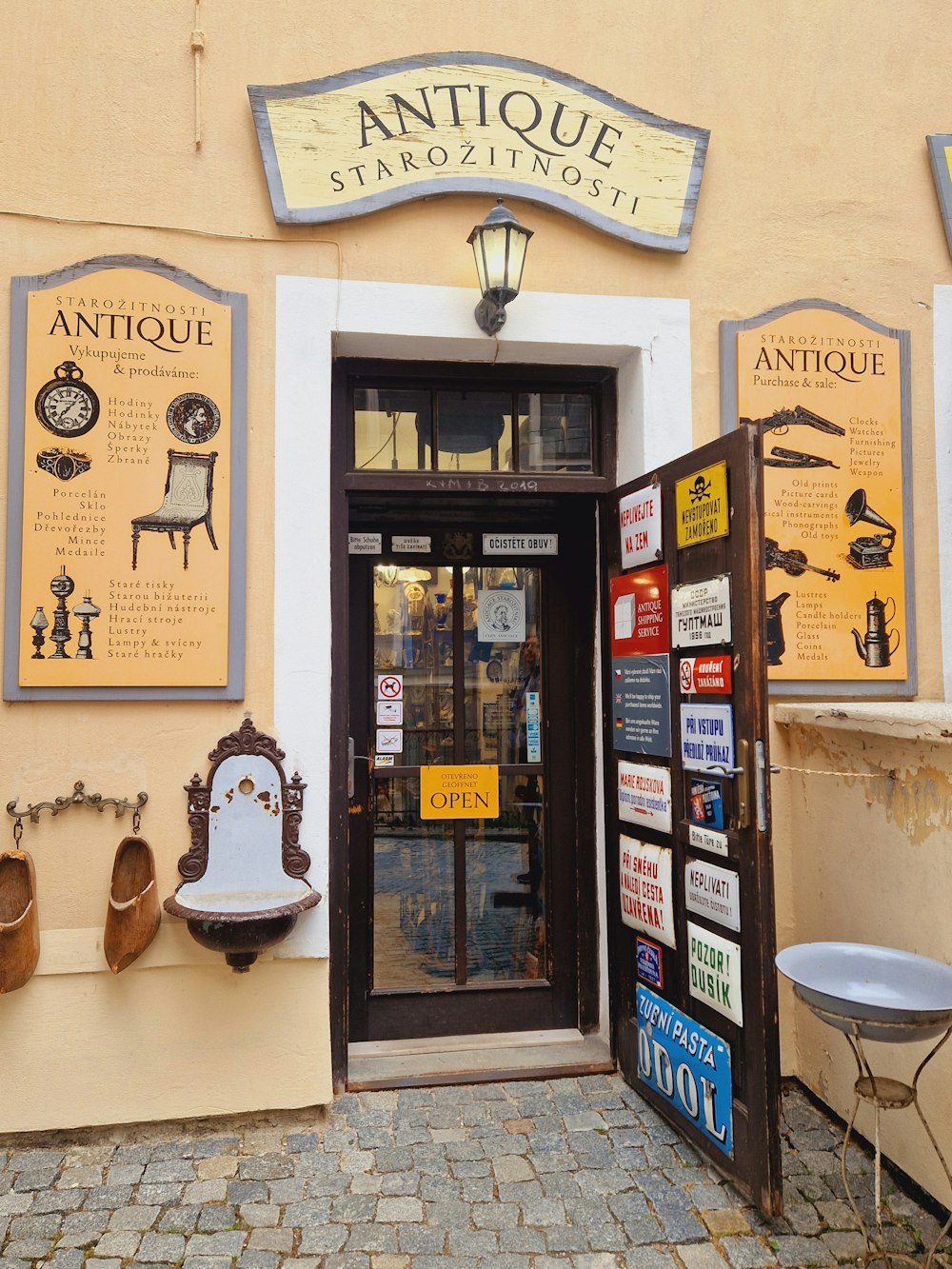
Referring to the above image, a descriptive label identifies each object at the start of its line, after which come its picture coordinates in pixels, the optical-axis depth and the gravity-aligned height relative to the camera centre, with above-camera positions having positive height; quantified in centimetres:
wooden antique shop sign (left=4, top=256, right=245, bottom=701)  317 +73
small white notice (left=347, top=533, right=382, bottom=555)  382 +59
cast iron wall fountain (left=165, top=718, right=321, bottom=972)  321 -59
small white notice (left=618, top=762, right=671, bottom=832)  317 -48
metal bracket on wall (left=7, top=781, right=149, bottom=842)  313 -47
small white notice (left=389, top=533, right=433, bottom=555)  384 +59
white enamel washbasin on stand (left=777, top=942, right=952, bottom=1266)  217 -91
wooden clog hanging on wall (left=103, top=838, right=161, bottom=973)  305 -83
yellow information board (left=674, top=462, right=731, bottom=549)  285 +58
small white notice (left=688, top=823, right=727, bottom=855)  285 -58
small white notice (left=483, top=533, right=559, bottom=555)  388 +60
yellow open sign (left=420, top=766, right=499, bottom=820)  380 -53
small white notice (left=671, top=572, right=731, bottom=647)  284 +21
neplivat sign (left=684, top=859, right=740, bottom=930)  279 -75
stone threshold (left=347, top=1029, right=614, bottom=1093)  347 -163
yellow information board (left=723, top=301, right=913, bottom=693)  359 +76
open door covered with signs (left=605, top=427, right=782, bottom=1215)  270 -48
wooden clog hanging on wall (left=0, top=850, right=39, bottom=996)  299 -87
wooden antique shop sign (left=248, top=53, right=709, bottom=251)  335 +216
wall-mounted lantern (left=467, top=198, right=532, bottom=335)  317 +159
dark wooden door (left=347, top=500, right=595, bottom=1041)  377 -42
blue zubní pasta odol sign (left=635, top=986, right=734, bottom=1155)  281 -139
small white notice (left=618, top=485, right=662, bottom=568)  323 +58
